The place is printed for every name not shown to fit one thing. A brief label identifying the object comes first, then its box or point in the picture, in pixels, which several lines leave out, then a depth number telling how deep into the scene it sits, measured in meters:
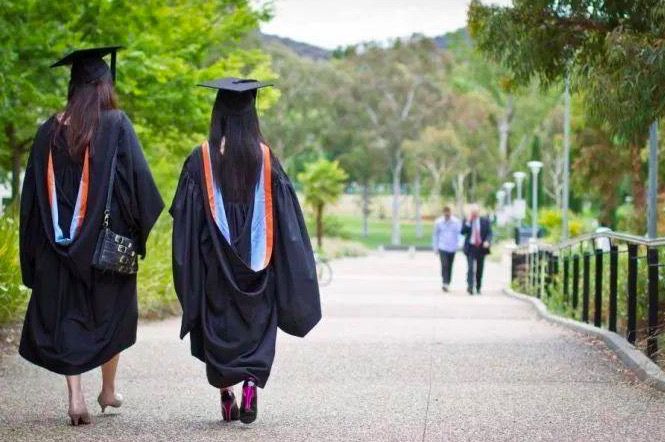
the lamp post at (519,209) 44.06
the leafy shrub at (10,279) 9.70
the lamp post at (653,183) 10.86
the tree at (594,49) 7.93
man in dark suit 21.94
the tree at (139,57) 12.96
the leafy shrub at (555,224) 32.98
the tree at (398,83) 64.94
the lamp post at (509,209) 52.22
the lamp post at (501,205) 65.38
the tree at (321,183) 51.94
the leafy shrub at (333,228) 59.78
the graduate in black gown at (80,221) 5.88
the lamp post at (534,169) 36.46
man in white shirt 22.19
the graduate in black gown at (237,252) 5.93
